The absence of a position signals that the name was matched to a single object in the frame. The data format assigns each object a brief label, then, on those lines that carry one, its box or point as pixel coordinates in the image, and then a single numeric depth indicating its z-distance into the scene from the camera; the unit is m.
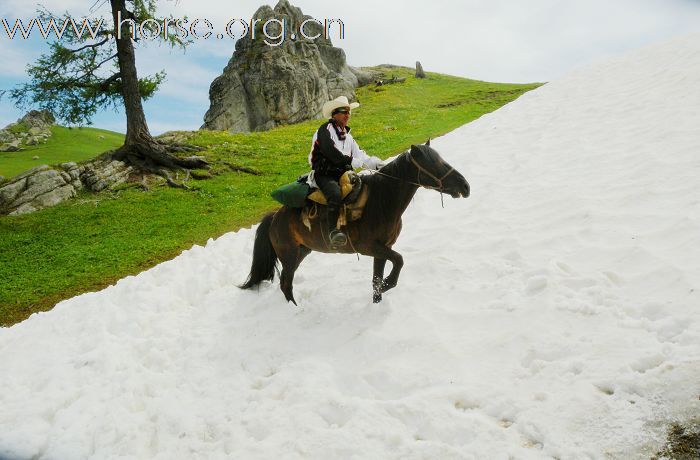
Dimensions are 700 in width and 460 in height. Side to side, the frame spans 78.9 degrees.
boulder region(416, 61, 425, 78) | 61.60
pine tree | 16.88
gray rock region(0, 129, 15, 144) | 35.14
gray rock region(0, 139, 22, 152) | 31.03
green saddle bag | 6.48
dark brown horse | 5.79
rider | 6.18
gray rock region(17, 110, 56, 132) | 38.47
